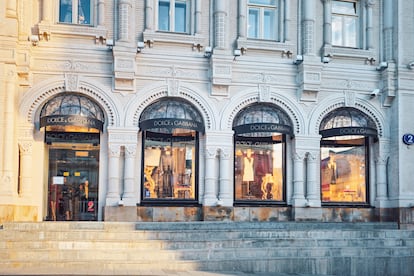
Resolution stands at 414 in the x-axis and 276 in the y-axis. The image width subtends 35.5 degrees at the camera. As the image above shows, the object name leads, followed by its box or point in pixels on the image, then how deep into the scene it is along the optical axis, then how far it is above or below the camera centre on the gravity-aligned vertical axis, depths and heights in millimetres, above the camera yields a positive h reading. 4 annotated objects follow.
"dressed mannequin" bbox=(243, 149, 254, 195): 21875 +656
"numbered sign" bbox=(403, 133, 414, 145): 21938 +1706
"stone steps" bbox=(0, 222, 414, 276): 14812 -1512
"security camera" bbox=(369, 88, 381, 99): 22291 +3336
